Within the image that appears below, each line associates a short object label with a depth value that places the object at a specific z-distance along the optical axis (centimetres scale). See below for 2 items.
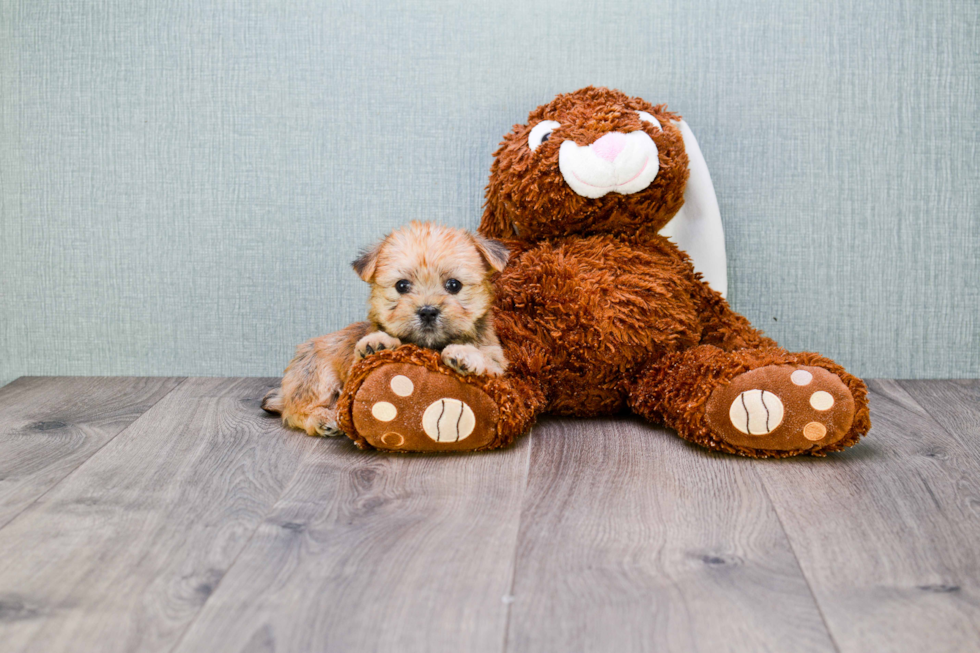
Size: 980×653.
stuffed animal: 128
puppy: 129
